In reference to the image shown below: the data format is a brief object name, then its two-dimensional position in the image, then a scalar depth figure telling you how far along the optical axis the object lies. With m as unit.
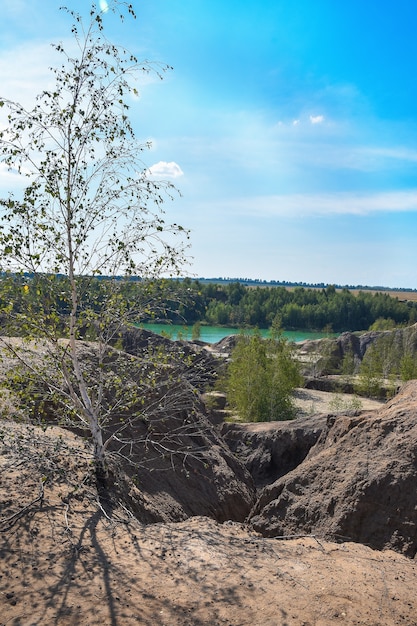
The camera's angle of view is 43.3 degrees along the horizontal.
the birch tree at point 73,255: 7.29
